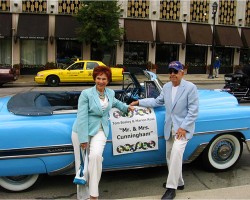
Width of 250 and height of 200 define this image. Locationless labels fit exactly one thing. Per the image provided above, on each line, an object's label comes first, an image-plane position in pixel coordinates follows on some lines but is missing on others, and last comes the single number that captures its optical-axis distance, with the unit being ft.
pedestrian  83.97
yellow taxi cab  61.21
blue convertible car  12.77
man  13.06
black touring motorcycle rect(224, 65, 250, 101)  41.37
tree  73.51
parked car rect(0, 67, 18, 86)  56.45
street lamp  82.84
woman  12.09
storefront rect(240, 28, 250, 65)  98.17
